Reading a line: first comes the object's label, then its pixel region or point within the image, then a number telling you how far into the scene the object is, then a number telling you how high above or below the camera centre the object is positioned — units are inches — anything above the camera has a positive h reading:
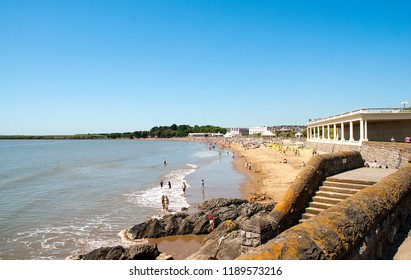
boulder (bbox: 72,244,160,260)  455.2 -173.9
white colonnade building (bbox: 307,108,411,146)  1114.2 +39.2
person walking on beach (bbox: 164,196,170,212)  832.9 -183.2
